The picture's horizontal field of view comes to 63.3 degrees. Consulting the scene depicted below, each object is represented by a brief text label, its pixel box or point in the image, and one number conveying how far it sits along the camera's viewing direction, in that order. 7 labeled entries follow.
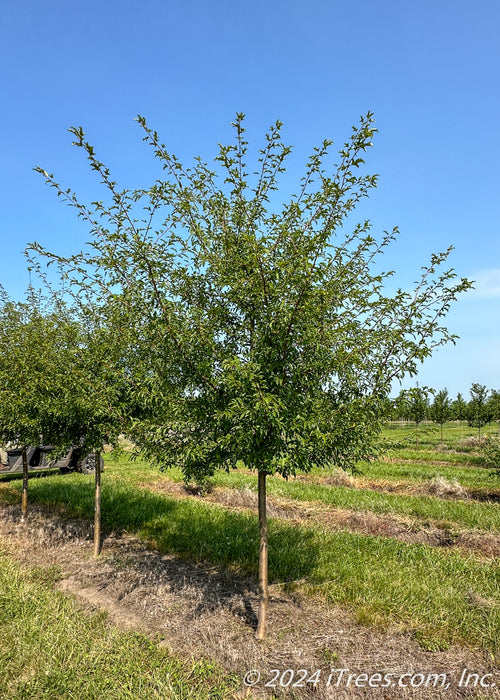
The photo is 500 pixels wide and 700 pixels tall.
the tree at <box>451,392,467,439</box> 38.69
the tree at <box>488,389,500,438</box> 32.48
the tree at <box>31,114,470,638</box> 4.39
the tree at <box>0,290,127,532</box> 7.20
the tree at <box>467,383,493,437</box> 32.69
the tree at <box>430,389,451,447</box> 33.35
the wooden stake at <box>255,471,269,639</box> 5.00
